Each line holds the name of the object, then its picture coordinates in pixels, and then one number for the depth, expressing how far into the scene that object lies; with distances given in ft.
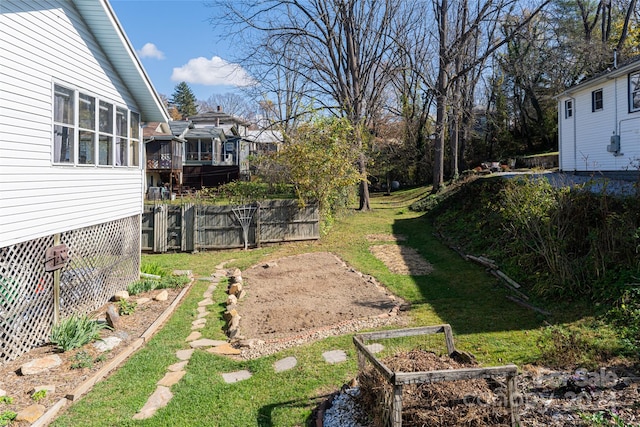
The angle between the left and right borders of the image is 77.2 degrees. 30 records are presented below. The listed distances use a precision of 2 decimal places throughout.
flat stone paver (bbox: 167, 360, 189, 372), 17.22
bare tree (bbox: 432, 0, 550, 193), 56.95
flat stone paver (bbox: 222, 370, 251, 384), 16.22
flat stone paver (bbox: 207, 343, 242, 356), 18.84
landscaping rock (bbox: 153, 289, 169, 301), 26.73
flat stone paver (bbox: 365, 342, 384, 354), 17.88
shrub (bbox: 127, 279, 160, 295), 28.21
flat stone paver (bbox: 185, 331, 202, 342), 20.61
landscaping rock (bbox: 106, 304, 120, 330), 21.36
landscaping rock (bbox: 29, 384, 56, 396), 14.60
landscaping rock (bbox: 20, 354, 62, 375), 16.08
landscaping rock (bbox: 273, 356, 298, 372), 16.81
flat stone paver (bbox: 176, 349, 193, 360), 18.43
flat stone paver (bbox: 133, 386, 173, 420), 13.74
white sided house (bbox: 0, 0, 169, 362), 17.81
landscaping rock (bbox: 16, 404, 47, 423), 12.91
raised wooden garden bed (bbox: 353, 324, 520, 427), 9.86
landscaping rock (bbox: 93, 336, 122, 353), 18.74
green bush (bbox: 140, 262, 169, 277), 33.54
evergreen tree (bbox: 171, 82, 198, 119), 215.72
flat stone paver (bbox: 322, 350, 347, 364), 17.24
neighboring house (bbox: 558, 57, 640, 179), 46.52
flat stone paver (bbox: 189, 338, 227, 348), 19.83
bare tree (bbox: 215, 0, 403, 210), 66.39
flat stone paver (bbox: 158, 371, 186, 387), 15.98
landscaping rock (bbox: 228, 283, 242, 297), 27.58
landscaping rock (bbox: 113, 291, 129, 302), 26.37
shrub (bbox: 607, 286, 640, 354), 15.02
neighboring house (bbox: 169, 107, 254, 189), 110.52
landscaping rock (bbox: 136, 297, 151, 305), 25.88
